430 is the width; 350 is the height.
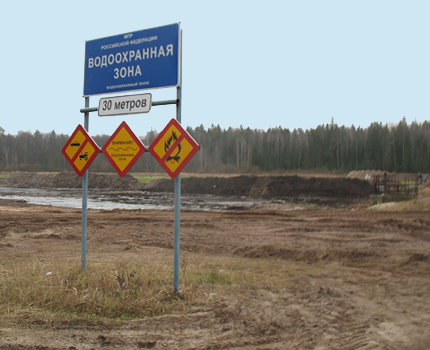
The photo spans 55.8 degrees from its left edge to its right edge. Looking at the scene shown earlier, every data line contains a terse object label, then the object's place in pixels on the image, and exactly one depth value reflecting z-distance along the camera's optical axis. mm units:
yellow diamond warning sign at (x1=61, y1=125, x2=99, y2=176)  6367
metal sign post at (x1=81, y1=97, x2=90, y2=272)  6297
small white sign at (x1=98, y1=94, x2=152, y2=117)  5974
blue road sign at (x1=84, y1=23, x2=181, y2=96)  5863
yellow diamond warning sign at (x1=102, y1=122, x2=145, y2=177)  5971
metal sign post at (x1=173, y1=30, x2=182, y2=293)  5617
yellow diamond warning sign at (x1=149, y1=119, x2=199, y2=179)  5418
